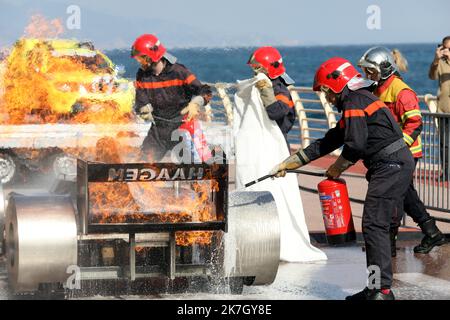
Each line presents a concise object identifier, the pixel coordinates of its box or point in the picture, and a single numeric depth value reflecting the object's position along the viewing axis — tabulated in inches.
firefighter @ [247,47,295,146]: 654.8
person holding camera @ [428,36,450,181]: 961.6
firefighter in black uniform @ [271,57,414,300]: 520.6
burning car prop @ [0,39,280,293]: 507.3
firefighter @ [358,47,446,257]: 617.4
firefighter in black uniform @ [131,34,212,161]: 656.3
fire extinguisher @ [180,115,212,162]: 612.0
